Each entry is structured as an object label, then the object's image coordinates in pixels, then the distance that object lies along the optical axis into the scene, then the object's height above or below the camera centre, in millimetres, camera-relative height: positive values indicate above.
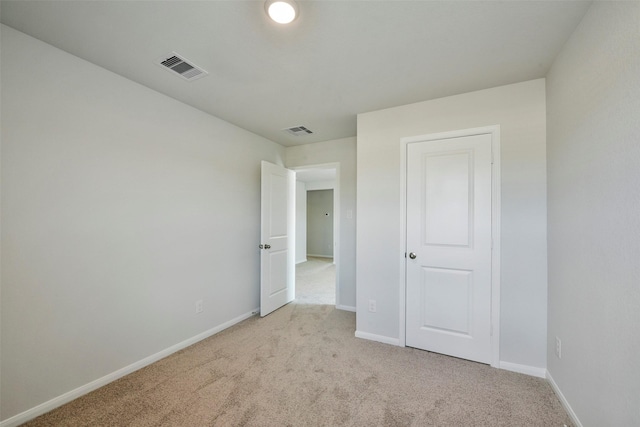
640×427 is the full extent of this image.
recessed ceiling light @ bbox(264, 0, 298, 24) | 1304 +1113
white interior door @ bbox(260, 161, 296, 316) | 3330 -337
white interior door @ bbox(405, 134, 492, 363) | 2229 -289
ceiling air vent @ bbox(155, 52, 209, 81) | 1836 +1148
